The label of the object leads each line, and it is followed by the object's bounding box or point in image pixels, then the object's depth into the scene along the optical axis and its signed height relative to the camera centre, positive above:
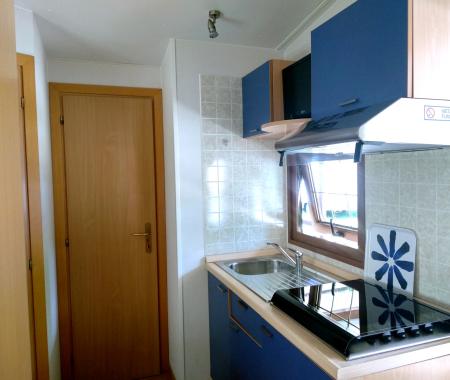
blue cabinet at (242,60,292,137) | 2.01 +0.47
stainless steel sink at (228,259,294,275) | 2.32 -0.61
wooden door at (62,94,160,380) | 2.64 -0.44
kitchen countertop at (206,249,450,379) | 1.07 -0.59
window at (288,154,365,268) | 1.90 -0.21
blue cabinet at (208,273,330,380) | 1.34 -0.81
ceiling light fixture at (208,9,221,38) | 1.90 +0.85
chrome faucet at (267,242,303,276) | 2.03 -0.51
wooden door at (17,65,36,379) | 1.91 -0.17
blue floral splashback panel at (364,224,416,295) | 1.52 -0.39
